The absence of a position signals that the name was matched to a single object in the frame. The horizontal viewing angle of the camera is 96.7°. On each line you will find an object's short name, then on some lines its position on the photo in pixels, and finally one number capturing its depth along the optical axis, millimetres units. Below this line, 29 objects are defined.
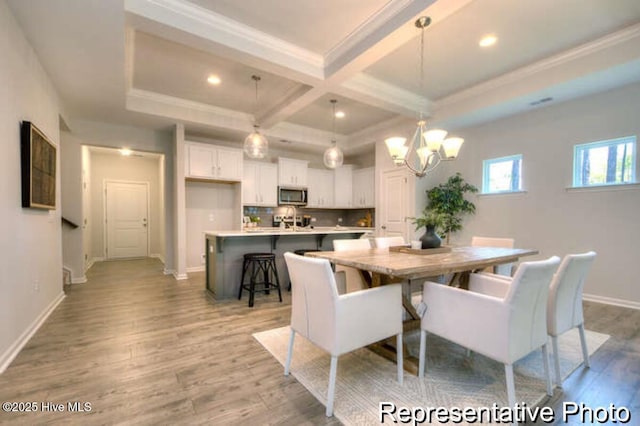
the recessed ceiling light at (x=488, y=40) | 2999
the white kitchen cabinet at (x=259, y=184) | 5934
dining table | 1930
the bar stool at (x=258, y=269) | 3732
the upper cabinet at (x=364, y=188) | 6620
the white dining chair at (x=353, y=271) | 2527
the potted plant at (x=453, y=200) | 4980
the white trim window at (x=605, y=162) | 3549
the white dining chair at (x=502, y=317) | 1568
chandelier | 2615
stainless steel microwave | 6324
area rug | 1751
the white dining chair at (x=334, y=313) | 1666
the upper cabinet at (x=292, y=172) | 6301
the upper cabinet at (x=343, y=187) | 7074
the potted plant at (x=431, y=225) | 2590
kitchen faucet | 6650
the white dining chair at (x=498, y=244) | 3262
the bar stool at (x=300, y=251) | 4233
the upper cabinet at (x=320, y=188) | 6816
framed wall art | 2539
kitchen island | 3887
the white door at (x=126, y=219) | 7500
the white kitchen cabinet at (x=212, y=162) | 5160
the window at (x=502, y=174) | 4562
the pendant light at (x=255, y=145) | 3814
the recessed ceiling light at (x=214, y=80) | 3812
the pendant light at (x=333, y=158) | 4469
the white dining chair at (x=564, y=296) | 1924
